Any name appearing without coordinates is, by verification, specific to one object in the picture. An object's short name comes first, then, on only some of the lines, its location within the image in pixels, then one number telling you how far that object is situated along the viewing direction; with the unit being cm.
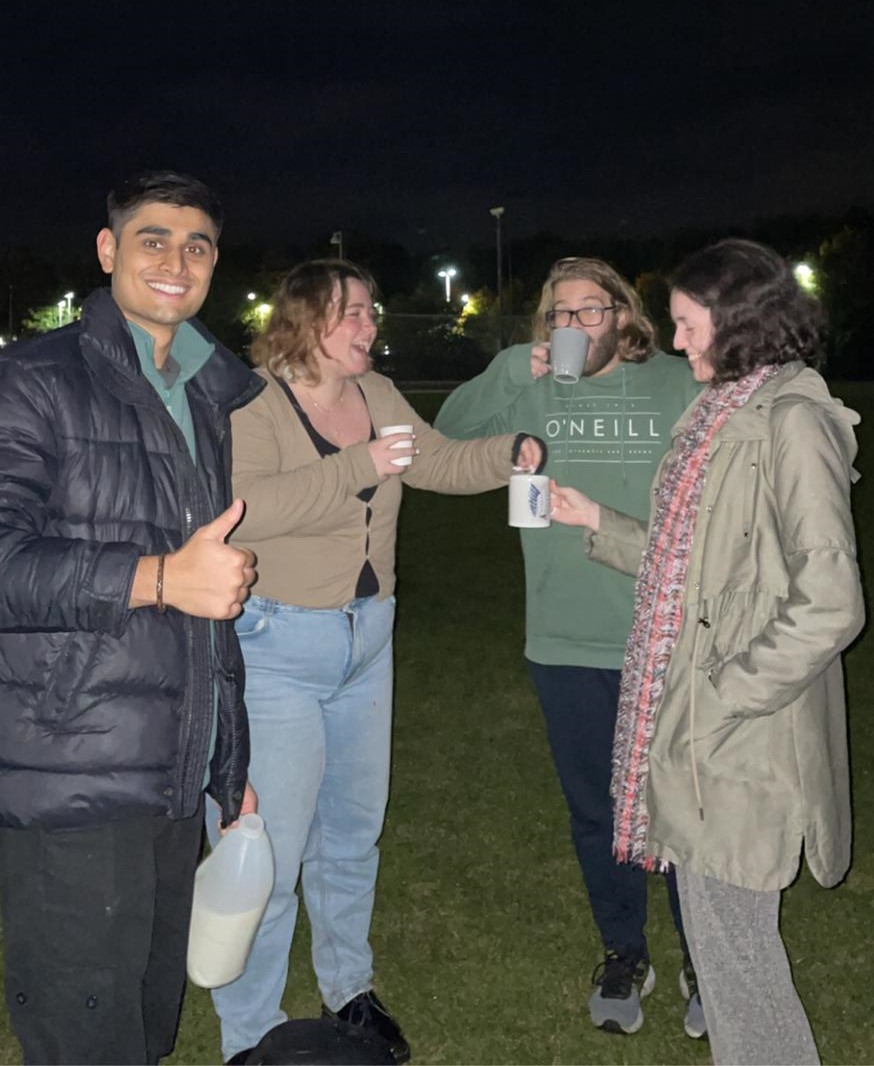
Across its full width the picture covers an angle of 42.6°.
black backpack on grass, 247
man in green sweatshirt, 338
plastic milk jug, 265
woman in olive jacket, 235
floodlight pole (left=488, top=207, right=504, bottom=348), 5958
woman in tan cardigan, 296
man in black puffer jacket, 199
